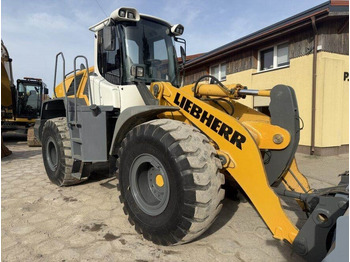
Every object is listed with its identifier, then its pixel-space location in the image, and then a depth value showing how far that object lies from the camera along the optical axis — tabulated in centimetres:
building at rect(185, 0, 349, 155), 770
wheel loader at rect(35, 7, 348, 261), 224
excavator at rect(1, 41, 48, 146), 1203
